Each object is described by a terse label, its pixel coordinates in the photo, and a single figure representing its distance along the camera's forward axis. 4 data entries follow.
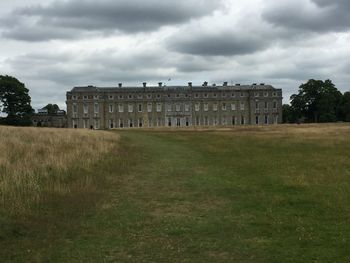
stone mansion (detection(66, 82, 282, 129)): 157.25
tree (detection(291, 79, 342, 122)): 134.62
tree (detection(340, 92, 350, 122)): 131.25
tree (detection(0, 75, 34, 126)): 119.88
